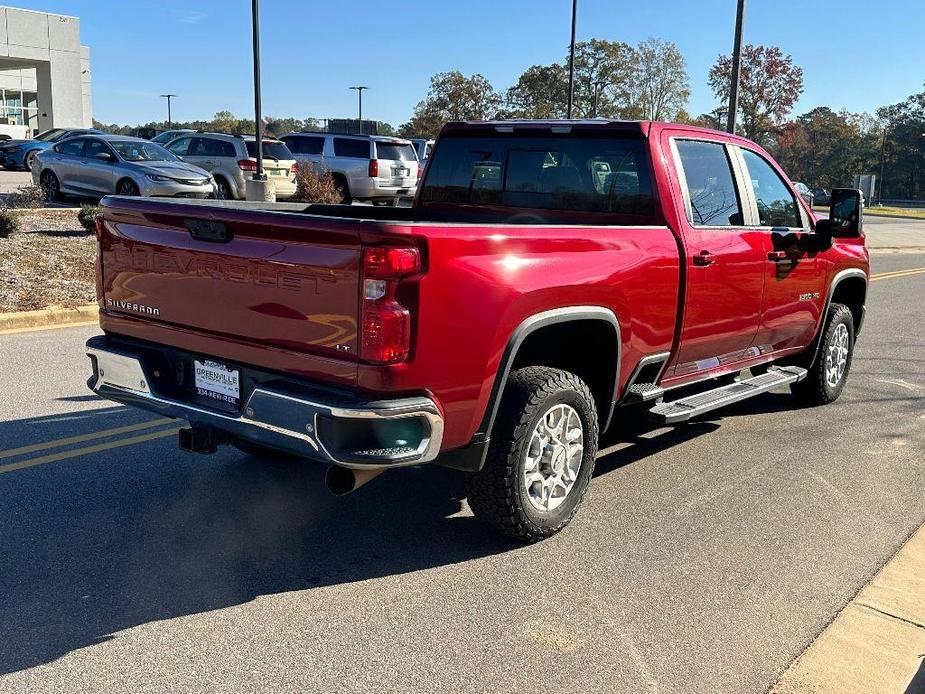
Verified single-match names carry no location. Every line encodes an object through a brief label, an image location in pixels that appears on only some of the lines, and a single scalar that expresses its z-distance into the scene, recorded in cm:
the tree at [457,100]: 6794
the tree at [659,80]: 7069
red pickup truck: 361
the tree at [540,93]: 6975
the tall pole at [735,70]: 1902
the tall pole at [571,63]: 2999
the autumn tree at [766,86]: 7519
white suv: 2416
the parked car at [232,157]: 2214
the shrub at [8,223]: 1215
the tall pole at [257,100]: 2006
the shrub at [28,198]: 1738
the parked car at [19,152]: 3659
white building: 5650
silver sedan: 1834
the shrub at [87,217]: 1359
